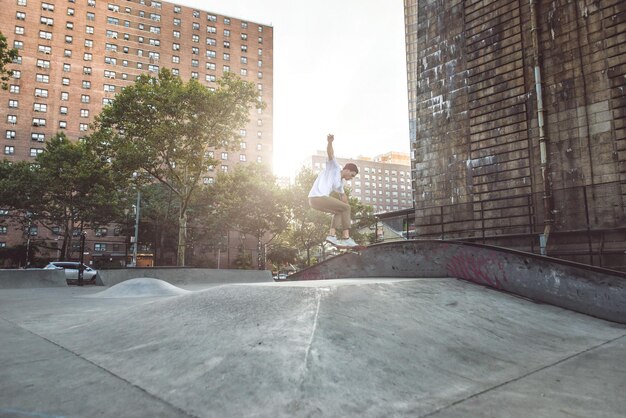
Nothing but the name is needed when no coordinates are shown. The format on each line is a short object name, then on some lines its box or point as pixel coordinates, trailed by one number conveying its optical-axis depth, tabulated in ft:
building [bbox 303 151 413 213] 572.10
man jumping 24.12
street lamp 129.18
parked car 90.06
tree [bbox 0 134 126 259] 113.80
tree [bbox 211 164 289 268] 128.88
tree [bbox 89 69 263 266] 79.25
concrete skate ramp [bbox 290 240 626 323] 20.07
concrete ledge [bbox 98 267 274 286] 62.80
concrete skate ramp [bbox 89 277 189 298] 36.51
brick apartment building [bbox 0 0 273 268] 204.85
